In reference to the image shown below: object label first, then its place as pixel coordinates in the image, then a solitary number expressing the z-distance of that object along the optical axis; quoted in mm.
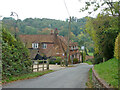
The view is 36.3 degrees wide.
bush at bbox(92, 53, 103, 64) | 27234
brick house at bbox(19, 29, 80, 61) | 46688
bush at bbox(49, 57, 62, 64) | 42141
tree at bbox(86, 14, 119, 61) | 18980
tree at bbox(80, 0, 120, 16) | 14742
